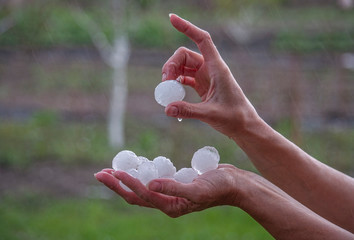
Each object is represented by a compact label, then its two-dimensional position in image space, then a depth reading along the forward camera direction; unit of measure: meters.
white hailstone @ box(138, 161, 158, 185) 1.63
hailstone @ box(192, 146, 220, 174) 1.63
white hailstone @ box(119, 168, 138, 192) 1.59
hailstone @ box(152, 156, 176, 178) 1.67
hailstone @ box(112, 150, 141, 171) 1.66
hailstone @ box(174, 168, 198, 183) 1.64
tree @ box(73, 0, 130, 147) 4.21
